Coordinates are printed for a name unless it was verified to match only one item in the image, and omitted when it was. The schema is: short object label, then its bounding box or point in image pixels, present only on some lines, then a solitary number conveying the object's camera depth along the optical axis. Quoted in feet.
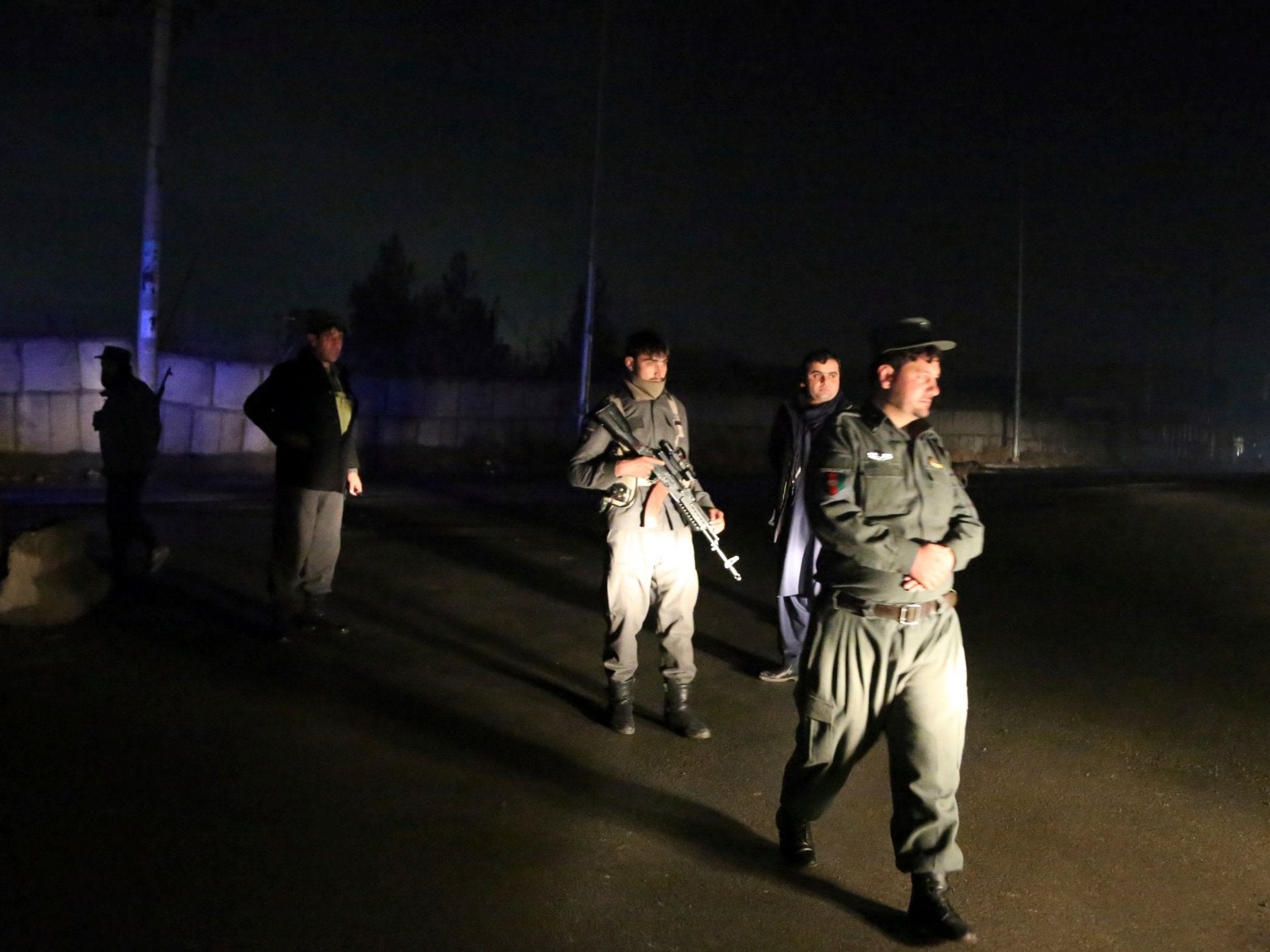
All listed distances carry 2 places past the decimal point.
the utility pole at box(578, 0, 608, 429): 79.46
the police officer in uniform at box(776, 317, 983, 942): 11.48
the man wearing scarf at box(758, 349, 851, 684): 19.99
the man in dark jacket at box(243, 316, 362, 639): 22.06
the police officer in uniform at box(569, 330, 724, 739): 17.02
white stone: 23.24
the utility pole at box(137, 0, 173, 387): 55.57
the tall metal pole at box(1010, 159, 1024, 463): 115.44
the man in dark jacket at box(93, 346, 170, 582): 27.30
